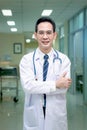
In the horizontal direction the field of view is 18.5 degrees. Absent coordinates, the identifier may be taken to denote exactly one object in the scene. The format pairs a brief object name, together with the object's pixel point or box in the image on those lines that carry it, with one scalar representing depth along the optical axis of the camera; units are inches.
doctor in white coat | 67.4
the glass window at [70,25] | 378.4
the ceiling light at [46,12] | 333.4
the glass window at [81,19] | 313.6
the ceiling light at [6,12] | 326.1
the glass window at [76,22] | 341.7
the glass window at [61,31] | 465.2
